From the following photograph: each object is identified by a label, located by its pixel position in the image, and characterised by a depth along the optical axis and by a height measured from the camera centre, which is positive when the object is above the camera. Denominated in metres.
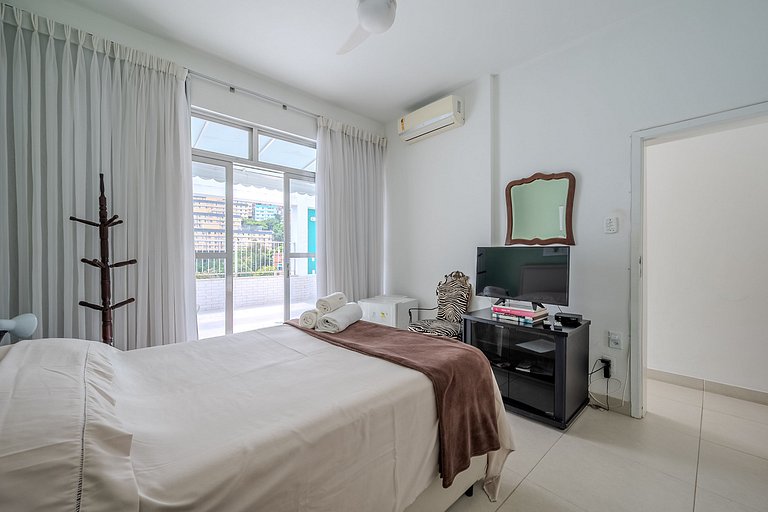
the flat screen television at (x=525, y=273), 2.44 -0.18
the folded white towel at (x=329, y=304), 2.27 -0.37
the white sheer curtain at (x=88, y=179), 2.08 +0.55
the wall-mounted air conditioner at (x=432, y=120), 3.33 +1.51
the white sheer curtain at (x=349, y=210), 3.70 +0.54
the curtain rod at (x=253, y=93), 2.85 +1.61
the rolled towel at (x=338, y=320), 2.10 -0.46
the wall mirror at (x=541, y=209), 2.69 +0.40
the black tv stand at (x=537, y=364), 2.22 -0.87
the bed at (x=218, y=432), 0.64 -0.53
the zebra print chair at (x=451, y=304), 3.09 -0.56
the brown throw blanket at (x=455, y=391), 1.32 -0.64
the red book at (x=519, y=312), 2.43 -0.48
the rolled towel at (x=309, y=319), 2.19 -0.47
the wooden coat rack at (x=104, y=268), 2.19 -0.11
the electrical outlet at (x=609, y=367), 2.50 -0.92
